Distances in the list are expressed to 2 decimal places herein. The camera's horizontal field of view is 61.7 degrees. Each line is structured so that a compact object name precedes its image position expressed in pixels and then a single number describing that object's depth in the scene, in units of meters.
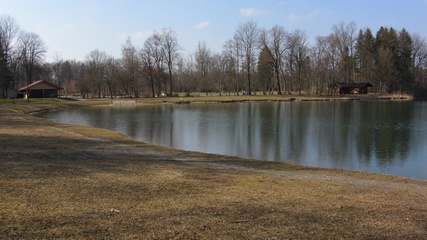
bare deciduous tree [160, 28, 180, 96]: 96.31
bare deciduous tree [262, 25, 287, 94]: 94.25
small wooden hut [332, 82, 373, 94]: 94.19
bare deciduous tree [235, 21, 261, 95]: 96.06
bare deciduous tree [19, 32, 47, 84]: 87.12
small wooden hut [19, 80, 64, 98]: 76.94
